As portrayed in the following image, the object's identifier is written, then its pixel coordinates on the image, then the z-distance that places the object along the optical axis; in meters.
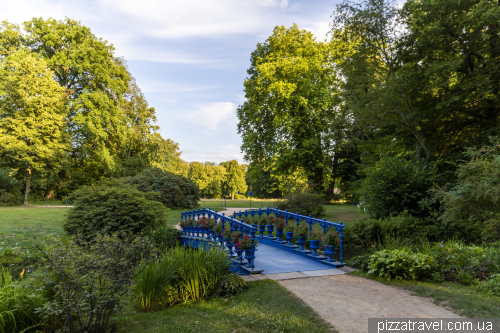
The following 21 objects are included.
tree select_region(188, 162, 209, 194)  59.95
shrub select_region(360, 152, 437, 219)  10.41
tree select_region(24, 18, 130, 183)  26.73
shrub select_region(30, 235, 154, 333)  3.62
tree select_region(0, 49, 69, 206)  24.06
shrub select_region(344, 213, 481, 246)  8.95
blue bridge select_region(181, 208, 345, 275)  7.52
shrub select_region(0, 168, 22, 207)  24.34
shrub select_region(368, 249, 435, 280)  6.37
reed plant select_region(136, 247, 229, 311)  5.21
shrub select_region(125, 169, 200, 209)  23.74
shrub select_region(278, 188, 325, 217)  17.20
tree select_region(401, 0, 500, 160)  10.59
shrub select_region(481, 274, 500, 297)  5.32
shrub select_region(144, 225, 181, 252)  9.93
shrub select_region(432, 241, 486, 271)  6.36
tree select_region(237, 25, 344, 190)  21.48
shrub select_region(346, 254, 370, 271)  7.44
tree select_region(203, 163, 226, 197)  61.41
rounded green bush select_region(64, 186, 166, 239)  9.62
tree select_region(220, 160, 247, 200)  63.28
